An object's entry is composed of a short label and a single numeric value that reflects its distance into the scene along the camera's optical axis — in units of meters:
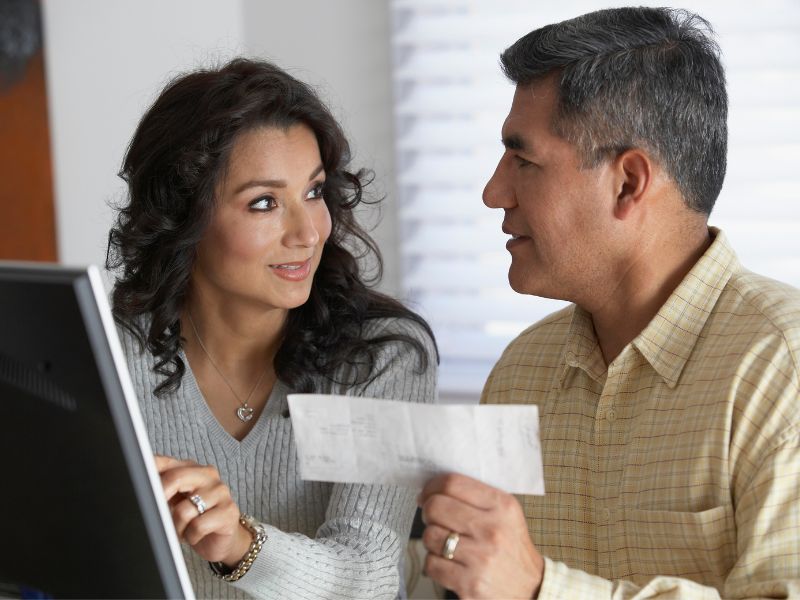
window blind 2.62
